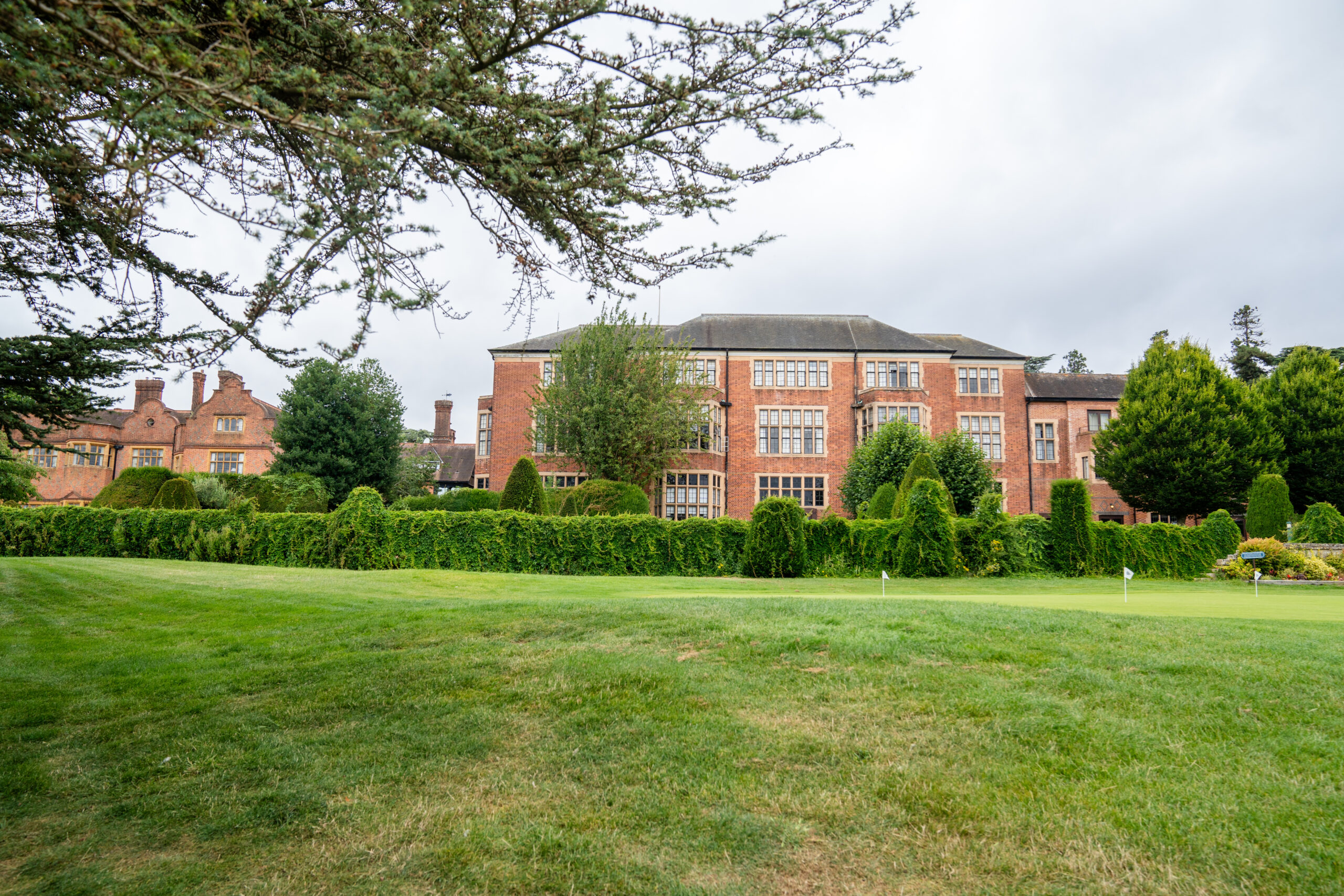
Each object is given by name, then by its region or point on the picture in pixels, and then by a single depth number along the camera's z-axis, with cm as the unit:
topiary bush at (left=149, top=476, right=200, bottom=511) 2336
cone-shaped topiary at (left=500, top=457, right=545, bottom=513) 2334
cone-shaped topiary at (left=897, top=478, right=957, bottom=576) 2061
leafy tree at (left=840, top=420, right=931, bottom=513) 3189
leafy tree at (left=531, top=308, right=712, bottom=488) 3247
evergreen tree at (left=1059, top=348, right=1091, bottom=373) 6638
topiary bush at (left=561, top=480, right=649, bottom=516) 2786
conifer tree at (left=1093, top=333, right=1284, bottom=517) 3412
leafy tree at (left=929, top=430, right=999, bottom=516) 3048
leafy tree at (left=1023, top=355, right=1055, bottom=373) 6488
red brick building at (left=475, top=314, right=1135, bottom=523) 3906
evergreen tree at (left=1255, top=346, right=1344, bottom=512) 3509
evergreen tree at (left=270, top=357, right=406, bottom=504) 3691
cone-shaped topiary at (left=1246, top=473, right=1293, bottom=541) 2667
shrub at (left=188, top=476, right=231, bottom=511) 2973
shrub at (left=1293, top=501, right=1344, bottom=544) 2400
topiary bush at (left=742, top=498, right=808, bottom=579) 2012
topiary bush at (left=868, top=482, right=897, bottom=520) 2641
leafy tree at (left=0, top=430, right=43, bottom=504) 2520
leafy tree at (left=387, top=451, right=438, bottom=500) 4247
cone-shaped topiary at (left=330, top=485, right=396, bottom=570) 1938
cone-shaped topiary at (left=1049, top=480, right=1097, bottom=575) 2172
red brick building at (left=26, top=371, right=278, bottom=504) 4762
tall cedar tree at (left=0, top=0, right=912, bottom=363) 337
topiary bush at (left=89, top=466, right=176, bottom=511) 2511
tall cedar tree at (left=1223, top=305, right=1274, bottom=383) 5159
